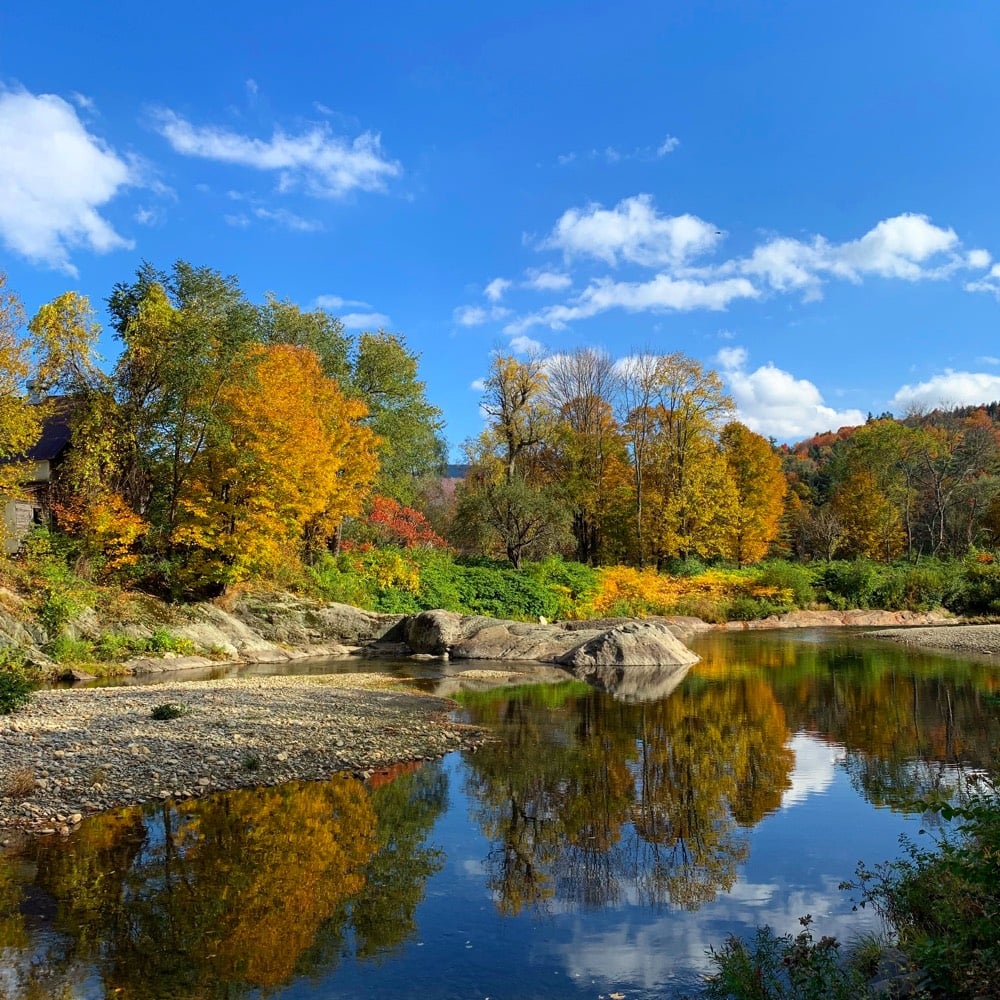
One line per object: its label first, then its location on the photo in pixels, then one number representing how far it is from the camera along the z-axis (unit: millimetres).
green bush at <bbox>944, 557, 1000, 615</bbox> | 43906
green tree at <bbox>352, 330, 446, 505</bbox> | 41875
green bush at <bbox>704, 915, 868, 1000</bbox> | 5543
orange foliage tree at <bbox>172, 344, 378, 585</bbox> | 29484
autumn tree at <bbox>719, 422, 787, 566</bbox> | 55312
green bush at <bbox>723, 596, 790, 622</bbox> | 45469
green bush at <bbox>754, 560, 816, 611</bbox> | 47438
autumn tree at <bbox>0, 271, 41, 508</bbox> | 24047
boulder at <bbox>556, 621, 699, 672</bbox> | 28156
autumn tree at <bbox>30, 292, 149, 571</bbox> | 27453
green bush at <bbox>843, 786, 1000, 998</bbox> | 4480
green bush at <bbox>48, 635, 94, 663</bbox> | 22755
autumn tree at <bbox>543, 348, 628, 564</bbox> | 52750
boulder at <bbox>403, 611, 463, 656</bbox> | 31359
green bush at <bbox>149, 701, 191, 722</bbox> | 14641
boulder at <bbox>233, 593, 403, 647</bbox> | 31094
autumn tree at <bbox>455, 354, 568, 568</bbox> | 44469
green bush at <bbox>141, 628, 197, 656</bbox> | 26000
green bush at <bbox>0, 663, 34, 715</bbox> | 15090
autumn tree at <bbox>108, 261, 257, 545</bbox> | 29828
